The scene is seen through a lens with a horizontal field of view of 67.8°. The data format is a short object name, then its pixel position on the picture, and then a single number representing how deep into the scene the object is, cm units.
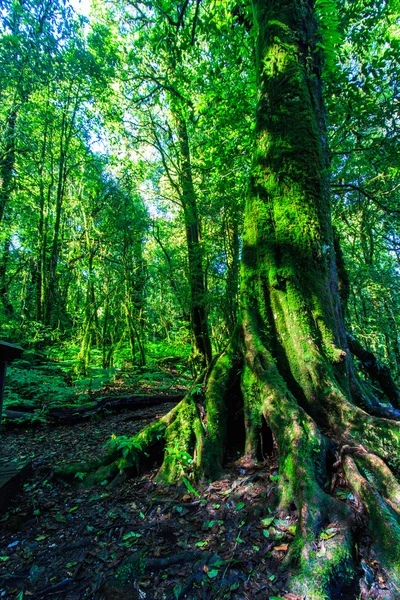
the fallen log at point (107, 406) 622
